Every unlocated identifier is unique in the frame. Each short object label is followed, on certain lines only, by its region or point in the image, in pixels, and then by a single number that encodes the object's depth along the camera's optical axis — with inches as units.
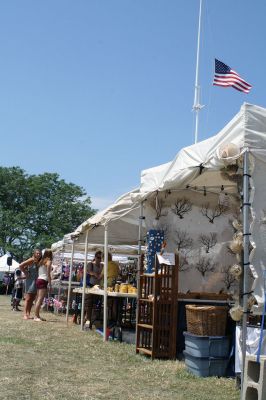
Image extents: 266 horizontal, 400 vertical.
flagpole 666.8
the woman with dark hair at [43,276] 487.4
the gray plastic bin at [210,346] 245.3
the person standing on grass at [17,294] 668.1
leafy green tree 1870.1
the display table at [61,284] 687.7
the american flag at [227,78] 424.2
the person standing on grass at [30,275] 497.7
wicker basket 247.0
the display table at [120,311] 379.2
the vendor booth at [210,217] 209.2
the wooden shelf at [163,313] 290.2
